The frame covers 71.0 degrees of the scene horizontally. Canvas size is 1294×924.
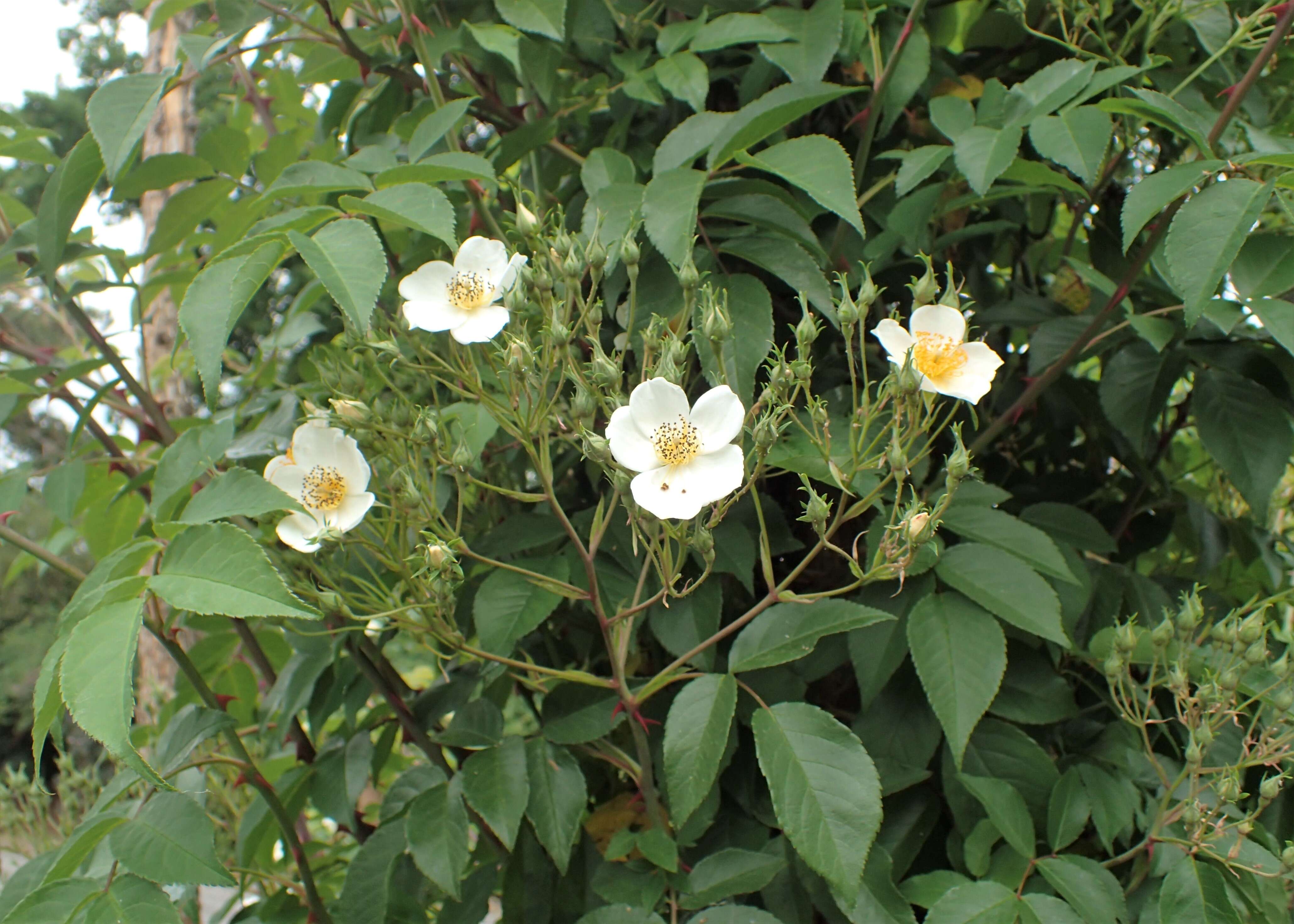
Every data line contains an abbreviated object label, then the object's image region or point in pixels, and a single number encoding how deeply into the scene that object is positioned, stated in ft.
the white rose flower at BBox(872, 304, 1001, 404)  2.41
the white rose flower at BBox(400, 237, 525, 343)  2.54
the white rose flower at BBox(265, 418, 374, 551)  2.63
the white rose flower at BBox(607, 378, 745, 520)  2.13
